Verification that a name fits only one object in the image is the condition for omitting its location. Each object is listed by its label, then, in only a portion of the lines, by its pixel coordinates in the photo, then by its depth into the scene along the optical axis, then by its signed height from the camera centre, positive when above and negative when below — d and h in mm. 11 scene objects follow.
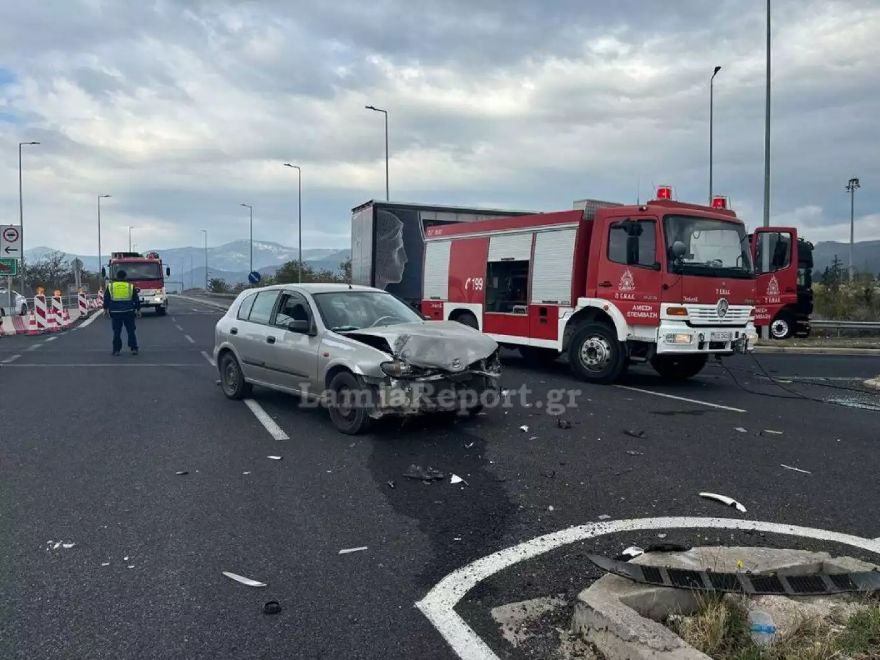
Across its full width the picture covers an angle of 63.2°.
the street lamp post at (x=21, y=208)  40031 +5479
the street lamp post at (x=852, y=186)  74062 +12555
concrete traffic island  2986 -1375
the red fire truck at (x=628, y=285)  10297 +323
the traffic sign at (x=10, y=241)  25891 +2334
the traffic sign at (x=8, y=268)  25812 +1346
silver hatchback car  7035 -512
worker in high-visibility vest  15727 +10
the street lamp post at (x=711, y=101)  23575 +7065
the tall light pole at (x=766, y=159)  20438 +4235
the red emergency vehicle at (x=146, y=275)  32531 +1405
